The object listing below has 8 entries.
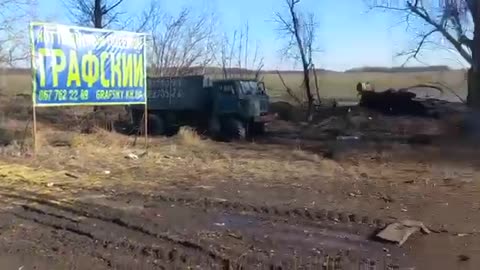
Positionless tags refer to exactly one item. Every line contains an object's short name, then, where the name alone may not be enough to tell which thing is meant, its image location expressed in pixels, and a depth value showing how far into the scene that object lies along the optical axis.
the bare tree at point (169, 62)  38.16
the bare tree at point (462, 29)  30.28
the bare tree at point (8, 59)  32.00
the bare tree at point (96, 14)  35.91
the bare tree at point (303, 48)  39.09
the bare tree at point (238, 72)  42.03
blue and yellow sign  17.56
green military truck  25.72
